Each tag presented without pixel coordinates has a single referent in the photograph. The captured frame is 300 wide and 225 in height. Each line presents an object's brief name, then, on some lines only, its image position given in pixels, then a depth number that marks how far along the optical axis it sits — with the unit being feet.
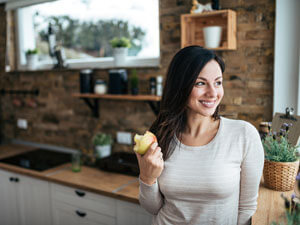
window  8.74
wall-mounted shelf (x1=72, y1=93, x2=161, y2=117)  7.85
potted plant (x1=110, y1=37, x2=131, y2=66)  8.64
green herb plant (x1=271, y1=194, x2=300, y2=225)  2.90
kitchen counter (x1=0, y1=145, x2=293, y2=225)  4.91
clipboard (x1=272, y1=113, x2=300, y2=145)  5.21
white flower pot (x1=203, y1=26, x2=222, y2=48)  6.72
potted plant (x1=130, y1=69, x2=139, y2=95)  8.25
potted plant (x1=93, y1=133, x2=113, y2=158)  8.90
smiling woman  4.36
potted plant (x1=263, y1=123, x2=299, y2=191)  4.85
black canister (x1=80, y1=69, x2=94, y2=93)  9.14
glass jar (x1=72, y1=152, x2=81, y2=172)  8.54
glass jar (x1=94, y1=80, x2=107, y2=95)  8.80
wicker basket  4.84
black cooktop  9.21
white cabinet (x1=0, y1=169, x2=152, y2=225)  7.07
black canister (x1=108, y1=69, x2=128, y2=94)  8.45
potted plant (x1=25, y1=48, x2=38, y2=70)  10.78
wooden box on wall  6.62
